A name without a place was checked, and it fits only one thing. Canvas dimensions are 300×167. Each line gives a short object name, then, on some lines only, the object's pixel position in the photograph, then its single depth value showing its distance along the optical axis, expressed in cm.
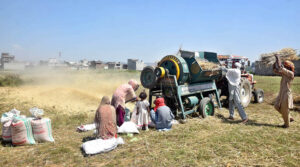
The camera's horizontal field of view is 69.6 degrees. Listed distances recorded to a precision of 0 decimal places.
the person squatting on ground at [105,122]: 506
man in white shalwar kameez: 724
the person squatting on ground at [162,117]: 610
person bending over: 647
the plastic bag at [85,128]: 635
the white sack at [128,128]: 584
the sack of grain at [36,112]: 542
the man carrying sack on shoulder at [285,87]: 627
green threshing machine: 723
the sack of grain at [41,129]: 523
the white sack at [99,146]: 453
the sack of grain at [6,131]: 518
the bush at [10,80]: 1561
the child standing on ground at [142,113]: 630
